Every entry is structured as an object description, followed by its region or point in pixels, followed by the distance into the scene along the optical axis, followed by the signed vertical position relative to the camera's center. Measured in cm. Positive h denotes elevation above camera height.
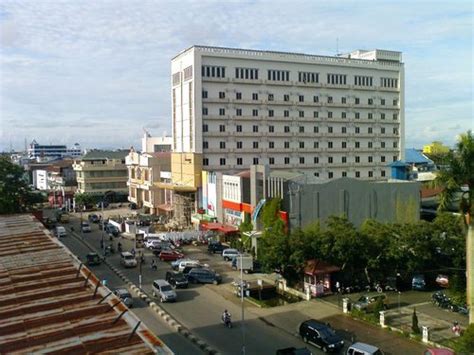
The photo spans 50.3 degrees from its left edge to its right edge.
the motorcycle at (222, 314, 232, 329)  2806 -943
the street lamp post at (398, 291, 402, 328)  2882 -965
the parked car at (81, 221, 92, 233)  6544 -972
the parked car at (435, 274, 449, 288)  3497 -910
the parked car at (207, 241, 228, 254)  5001 -954
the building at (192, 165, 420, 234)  4259 -411
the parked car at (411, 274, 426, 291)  3500 -931
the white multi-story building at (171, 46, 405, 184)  6900 +594
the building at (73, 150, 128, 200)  9606 -431
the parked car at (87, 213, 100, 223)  7541 -990
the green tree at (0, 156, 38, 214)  5738 -416
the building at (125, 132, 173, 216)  7938 -433
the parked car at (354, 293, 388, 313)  2992 -924
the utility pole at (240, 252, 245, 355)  2410 -908
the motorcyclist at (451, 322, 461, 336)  2570 -921
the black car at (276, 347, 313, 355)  2255 -897
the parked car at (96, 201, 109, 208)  9338 -954
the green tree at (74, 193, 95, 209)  9069 -834
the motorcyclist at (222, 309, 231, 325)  2808 -923
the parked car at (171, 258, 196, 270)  4266 -953
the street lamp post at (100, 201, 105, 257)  5227 -992
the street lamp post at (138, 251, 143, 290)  3704 -963
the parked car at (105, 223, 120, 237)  6188 -956
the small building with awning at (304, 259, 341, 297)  3384 -856
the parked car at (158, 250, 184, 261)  4647 -952
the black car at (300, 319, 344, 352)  2441 -917
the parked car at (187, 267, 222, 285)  3800 -942
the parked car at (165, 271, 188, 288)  3656 -932
